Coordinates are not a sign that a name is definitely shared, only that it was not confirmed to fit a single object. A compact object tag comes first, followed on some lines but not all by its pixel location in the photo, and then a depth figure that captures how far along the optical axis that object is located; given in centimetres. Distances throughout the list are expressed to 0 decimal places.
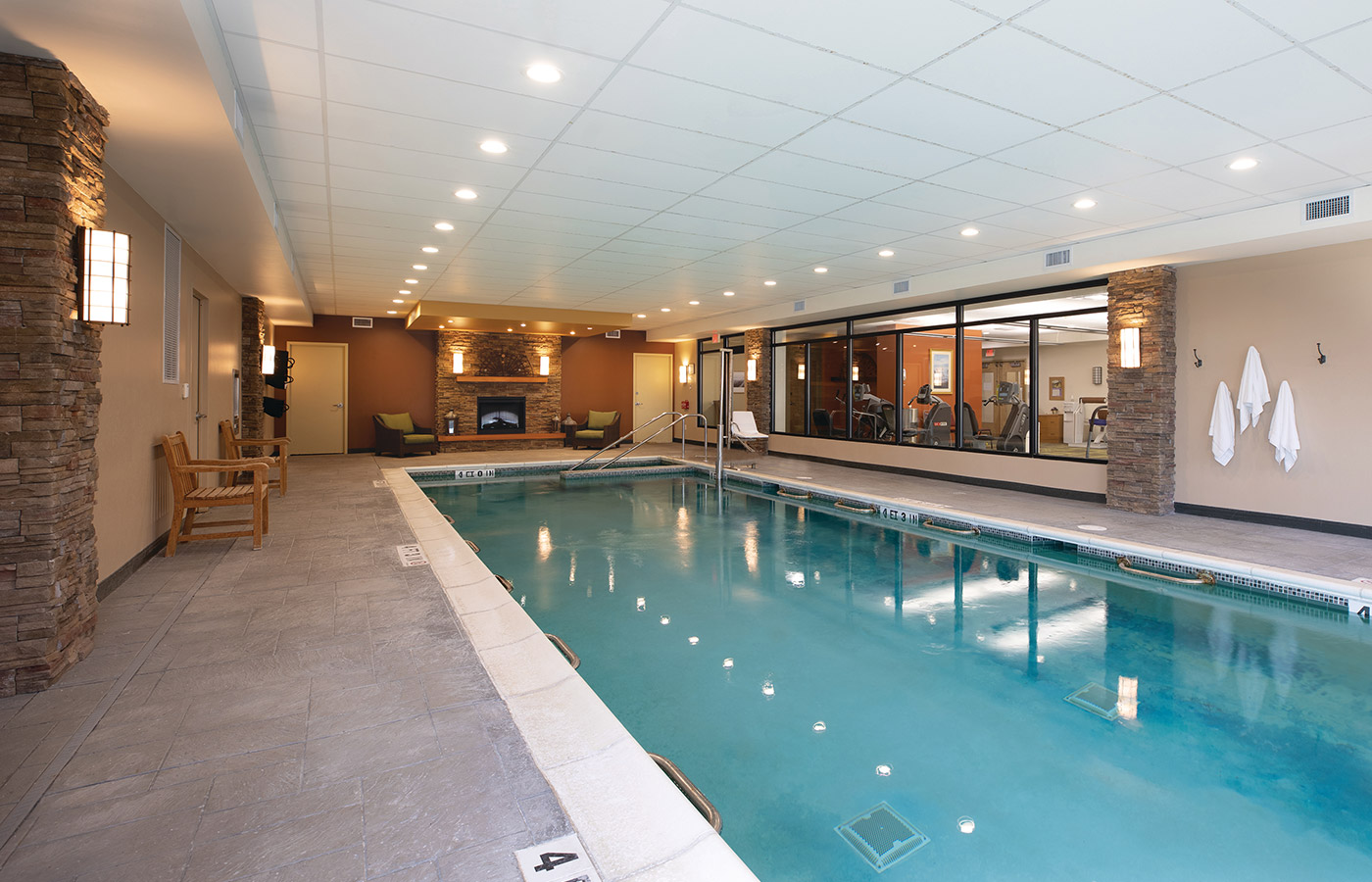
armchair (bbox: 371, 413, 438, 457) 1193
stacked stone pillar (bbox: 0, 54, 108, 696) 247
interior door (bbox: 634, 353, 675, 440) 1534
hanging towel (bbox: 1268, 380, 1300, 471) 593
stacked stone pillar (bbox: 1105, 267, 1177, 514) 652
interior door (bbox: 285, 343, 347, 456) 1212
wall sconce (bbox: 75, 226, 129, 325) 274
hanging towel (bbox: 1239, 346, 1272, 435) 611
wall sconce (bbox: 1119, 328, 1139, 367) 665
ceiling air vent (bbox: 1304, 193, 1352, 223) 483
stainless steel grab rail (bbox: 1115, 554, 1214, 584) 466
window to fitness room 851
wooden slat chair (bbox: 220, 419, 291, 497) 671
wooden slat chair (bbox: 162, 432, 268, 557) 469
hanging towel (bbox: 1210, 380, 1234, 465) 630
